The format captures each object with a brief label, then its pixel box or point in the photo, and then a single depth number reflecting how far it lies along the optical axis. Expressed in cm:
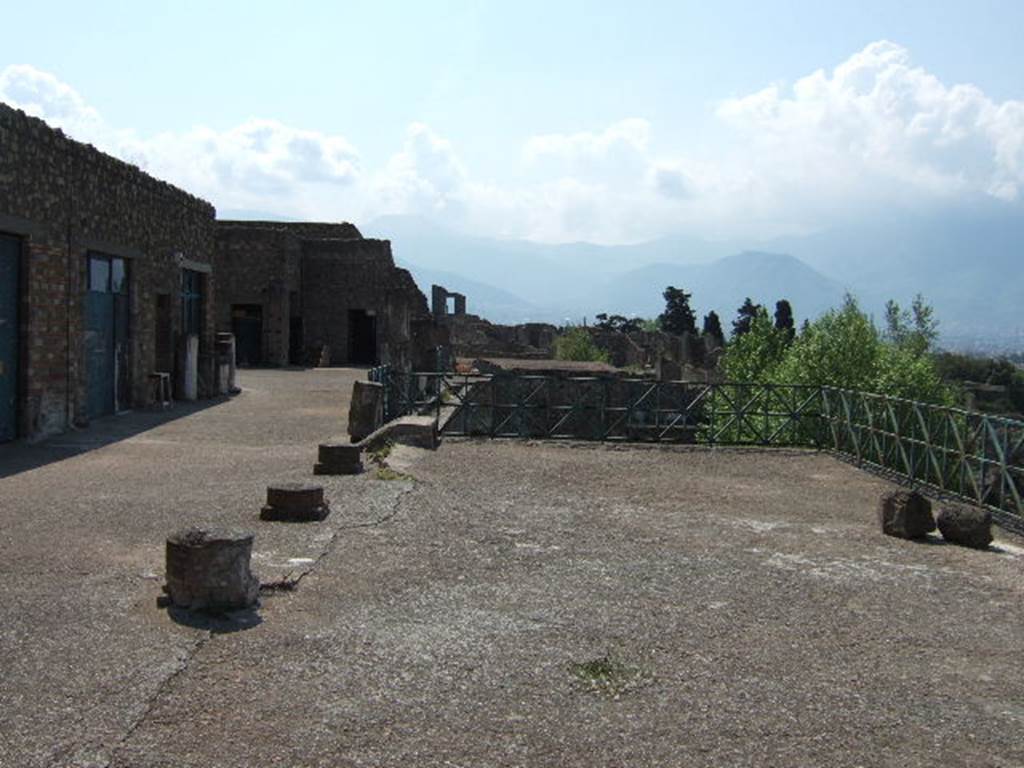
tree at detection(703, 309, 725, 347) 7562
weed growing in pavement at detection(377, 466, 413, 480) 1108
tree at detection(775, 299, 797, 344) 6725
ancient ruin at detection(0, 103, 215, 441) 1298
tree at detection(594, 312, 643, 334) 7525
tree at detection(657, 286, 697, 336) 7344
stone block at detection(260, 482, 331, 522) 866
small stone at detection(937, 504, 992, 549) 931
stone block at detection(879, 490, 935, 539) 945
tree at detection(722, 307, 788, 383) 4184
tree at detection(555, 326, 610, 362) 4303
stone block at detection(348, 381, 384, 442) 1482
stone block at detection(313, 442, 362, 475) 1116
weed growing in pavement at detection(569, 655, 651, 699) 521
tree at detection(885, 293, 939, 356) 5366
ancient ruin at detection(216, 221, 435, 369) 3109
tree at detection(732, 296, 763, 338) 7112
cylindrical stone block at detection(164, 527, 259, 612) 596
